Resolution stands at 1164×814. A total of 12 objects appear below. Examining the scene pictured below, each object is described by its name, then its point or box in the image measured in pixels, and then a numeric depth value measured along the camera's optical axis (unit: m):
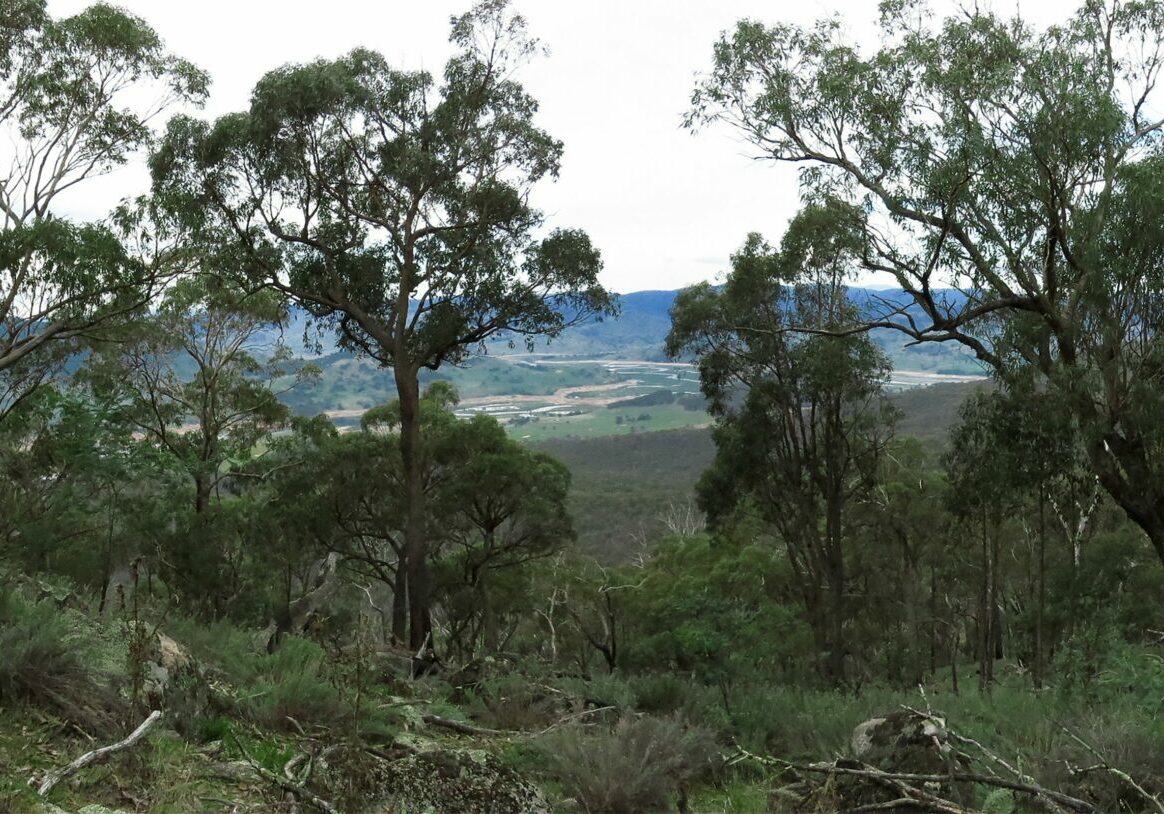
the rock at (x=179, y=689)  5.54
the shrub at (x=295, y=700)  6.36
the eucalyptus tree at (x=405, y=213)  16.53
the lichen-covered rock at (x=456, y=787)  4.88
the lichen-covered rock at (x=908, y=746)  5.02
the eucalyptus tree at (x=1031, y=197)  11.63
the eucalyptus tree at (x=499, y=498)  23.45
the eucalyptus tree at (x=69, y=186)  15.84
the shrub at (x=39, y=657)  5.32
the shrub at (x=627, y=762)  5.52
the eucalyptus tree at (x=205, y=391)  23.17
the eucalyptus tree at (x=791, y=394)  20.66
